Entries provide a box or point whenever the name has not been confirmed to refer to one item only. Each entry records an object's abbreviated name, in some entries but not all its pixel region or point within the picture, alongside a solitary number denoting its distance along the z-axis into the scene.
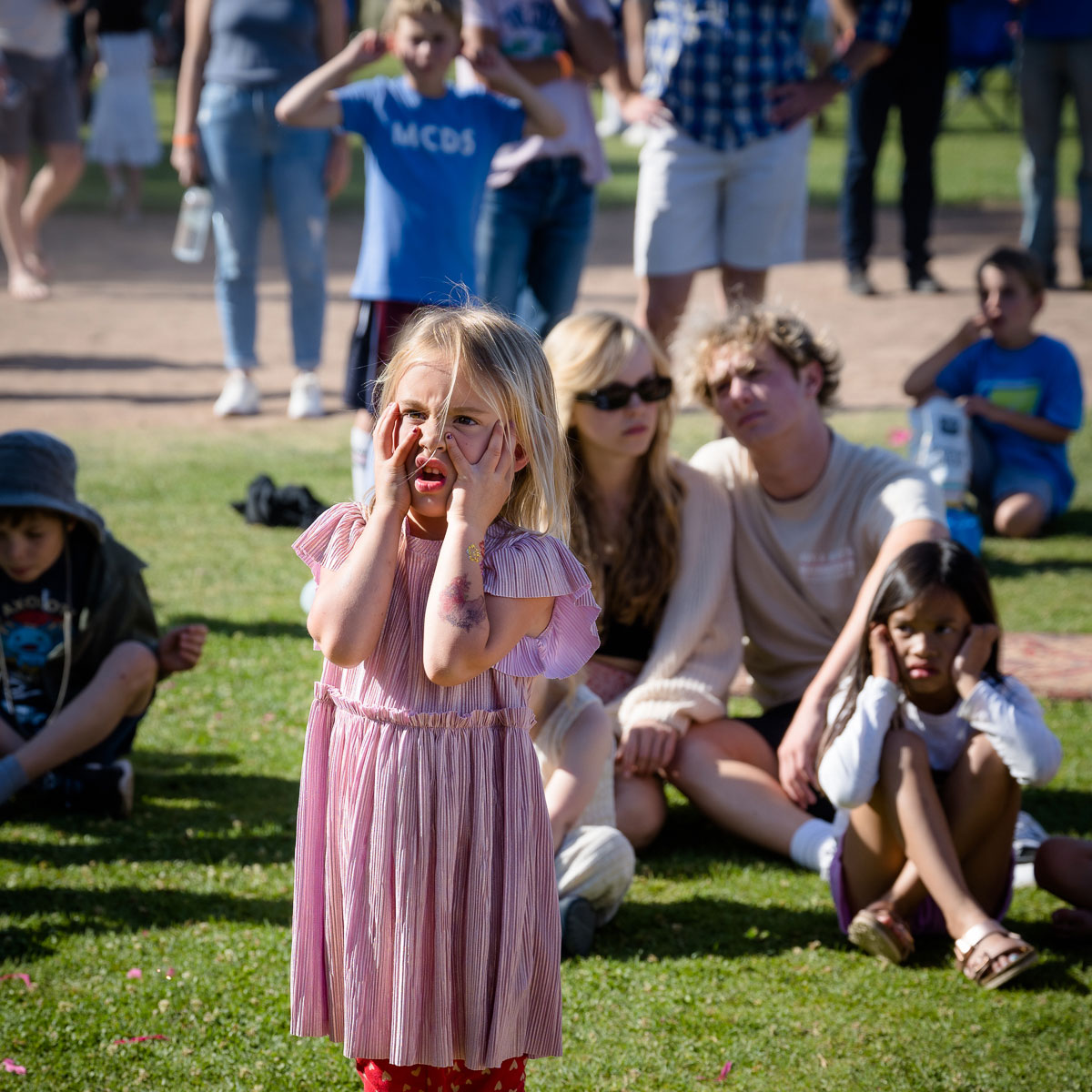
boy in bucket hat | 6.96
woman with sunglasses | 7.16
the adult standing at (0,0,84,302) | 18.17
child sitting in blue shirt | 12.27
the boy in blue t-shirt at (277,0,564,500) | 10.77
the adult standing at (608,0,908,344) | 11.58
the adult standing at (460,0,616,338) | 11.70
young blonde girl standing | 3.94
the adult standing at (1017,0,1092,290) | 18.59
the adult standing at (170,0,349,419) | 14.25
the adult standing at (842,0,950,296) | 19.17
